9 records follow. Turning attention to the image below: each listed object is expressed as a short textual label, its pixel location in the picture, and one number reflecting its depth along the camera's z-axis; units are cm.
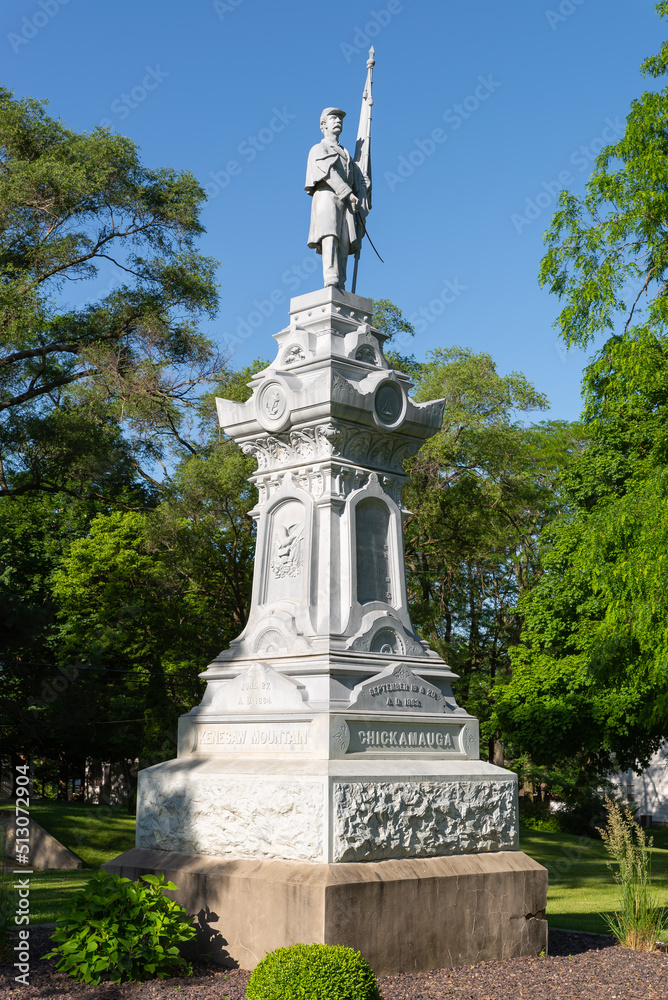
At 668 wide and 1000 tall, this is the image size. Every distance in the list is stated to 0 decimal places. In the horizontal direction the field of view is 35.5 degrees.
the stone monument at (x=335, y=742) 812
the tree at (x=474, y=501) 2878
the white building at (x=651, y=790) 4856
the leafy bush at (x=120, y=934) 750
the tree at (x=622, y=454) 1348
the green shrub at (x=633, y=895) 916
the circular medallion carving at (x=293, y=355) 1051
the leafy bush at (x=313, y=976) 612
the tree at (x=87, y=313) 2239
